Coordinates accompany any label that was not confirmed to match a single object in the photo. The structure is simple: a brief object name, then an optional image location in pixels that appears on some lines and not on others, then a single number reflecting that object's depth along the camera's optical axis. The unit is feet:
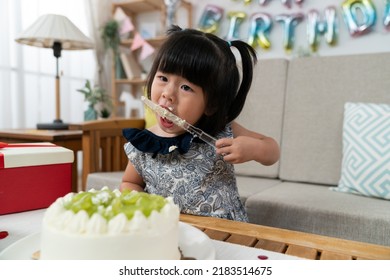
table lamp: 5.40
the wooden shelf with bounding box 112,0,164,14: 8.61
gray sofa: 3.56
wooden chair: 4.78
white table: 1.52
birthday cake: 1.17
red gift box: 2.14
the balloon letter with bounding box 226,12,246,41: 7.76
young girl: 2.59
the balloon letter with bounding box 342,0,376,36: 6.47
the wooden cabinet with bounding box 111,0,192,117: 8.52
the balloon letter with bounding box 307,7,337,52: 6.82
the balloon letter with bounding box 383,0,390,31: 6.28
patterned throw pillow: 3.81
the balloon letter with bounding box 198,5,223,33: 8.06
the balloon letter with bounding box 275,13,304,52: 7.16
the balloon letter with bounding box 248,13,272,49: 7.45
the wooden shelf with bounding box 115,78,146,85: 8.72
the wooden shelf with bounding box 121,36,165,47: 8.59
